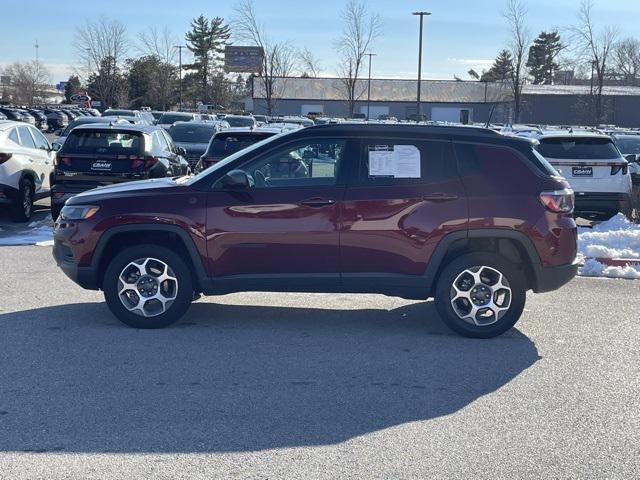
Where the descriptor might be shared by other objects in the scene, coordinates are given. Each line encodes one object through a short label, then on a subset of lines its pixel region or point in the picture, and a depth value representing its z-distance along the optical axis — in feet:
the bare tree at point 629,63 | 245.12
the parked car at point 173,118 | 112.88
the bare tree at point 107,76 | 182.60
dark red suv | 22.94
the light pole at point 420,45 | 132.67
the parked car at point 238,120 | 103.19
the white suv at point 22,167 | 43.68
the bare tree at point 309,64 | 171.76
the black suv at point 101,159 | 42.63
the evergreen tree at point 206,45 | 292.40
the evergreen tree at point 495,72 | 288.55
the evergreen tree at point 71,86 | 348.30
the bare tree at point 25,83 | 310.45
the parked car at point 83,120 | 69.31
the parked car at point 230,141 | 47.21
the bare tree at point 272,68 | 150.10
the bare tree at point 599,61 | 118.79
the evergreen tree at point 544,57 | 311.78
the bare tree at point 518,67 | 133.90
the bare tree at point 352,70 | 147.23
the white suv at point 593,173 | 44.62
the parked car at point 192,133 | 68.85
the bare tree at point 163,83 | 226.58
